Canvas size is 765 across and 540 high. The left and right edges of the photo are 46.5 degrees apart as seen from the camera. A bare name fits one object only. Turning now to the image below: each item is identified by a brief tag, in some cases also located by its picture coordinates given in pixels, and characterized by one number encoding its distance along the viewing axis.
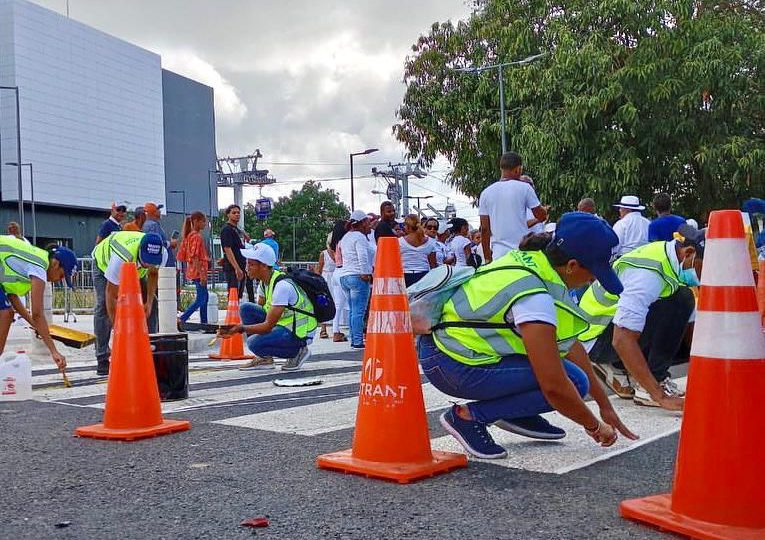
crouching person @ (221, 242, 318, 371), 8.20
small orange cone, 10.86
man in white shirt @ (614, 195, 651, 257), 9.22
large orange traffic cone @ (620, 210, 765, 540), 3.06
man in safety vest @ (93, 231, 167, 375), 8.03
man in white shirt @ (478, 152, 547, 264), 7.66
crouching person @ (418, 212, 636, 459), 3.82
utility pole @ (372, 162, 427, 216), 81.40
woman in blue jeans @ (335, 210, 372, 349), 11.45
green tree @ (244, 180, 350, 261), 120.88
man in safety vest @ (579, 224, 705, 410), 5.73
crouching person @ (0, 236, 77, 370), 7.23
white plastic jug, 6.96
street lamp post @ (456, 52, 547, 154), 25.74
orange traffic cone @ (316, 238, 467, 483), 4.15
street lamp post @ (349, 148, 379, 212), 54.97
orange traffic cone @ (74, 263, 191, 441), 5.28
